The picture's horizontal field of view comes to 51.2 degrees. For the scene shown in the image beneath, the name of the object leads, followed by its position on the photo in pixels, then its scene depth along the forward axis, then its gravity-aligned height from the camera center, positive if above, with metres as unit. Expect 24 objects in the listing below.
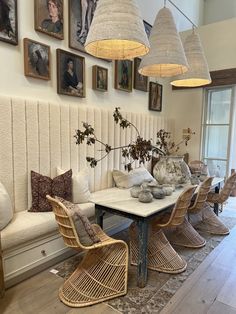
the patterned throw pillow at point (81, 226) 1.86 -0.77
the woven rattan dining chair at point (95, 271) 1.92 -1.21
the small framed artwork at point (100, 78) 3.50 +0.70
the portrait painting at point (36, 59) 2.67 +0.74
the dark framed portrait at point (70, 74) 3.03 +0.67
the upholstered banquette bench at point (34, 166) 2.17 -0.45
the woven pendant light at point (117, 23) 1.79 +0.77
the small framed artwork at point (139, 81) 4.30 +0.85
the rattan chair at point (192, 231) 2.87 -1.26
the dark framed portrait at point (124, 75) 3.93 +0.86
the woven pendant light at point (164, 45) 2.40 +0.82
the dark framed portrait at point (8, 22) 2.43 +1.04
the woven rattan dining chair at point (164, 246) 2.34 -1.19
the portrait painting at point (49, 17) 2.72 +1.24
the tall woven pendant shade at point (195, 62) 2.95 +0.79
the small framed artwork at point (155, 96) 4.86 +0.63
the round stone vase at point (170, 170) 2.89 -0.49
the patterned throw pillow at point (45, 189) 2.57 -0.67
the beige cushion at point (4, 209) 2.10 -0.73
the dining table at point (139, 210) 2.11 -0.76
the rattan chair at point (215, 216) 3.37 -1.24
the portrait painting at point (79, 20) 3.11 +1.37
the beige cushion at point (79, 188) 2.85 -0.72
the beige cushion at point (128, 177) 3.55 -0.73
